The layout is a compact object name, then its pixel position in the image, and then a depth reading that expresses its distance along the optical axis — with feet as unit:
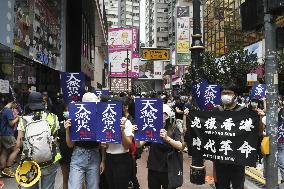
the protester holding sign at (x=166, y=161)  9.98
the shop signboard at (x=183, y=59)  38.87
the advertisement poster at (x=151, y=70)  154.72
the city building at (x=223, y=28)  64.77
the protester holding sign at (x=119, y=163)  10.15
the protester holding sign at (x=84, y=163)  9.97
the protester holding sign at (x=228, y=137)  10.14
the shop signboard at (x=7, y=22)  16.65
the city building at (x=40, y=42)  18.35
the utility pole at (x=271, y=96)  10.09
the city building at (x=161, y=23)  205.80
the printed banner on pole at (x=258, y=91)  23.53
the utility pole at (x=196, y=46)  16.52
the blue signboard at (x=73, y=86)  13.80
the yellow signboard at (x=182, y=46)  42.06
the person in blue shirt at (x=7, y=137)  16.80
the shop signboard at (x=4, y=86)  16.65
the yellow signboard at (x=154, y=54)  37.63
